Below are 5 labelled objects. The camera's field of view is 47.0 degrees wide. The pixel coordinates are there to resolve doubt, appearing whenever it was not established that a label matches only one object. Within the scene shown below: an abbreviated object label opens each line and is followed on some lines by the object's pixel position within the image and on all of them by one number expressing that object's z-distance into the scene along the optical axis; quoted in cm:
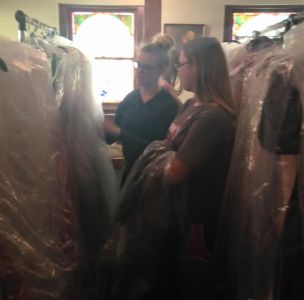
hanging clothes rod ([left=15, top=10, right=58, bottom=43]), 114
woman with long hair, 103
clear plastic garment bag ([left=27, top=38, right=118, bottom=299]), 113
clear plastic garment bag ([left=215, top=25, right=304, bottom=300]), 77
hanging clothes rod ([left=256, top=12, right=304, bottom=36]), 102
